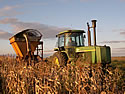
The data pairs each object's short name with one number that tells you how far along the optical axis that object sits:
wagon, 11.27
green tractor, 8.32
